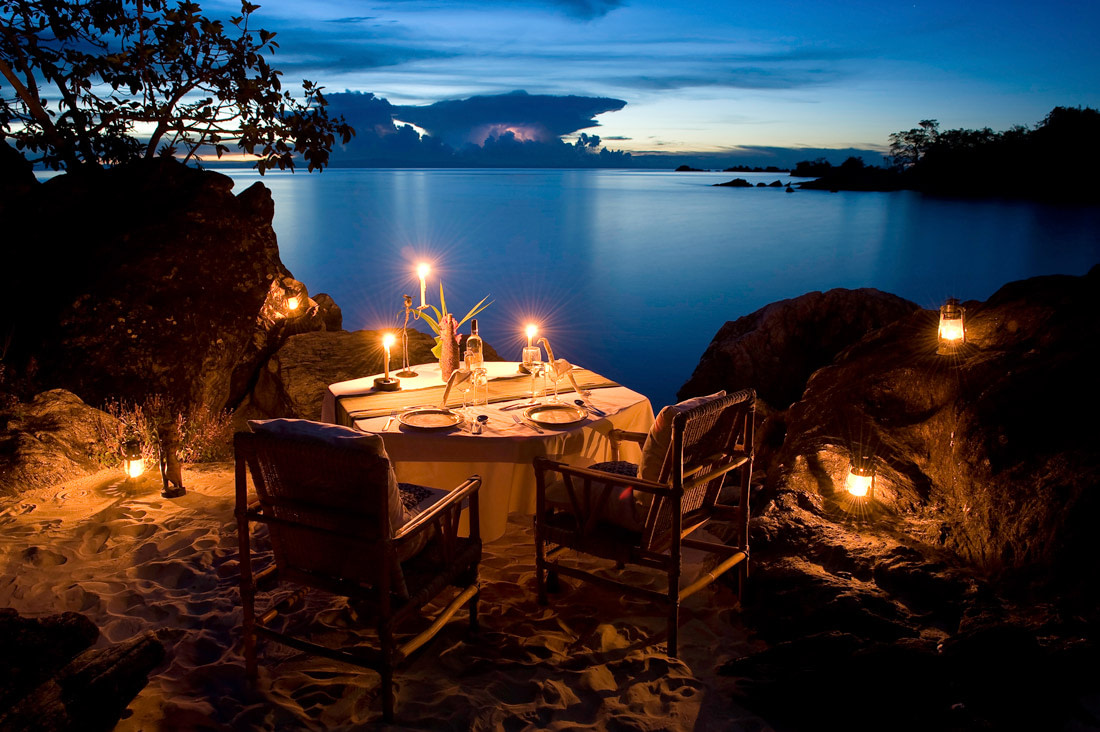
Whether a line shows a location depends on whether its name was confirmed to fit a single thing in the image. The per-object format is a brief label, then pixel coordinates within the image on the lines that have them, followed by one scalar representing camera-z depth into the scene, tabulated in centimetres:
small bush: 446
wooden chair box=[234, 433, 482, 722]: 222
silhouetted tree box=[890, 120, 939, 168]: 2296
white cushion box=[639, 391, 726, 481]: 255
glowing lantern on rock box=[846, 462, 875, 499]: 340
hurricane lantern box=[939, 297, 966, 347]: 377
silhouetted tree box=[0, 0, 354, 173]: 599
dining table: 303
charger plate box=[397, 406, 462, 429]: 312
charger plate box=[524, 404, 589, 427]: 313
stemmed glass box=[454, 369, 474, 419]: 333
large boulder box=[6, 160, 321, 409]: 532
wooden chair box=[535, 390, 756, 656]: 261
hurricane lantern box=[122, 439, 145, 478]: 423
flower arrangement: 378
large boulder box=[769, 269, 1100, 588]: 275
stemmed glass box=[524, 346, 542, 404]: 385
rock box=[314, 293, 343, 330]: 721
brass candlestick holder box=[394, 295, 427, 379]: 384
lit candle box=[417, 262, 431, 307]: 386
